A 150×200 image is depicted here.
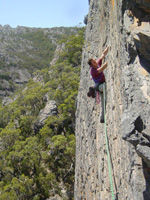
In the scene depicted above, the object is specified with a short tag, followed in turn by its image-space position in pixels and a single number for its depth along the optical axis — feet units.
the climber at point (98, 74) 21.02
